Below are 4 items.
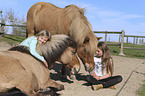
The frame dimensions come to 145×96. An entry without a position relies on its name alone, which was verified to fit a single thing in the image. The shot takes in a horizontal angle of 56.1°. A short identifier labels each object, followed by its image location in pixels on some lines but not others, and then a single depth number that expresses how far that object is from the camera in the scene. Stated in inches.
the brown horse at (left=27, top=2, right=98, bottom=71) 142.6
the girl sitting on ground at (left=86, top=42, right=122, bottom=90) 131.3
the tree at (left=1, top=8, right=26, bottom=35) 1043.9
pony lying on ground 64.2
